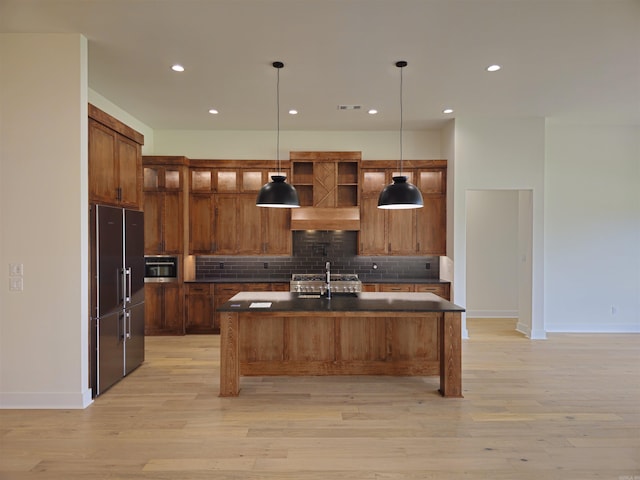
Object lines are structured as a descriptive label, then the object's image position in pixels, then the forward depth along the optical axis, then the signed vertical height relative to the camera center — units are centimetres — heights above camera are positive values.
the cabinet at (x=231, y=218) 639 +28
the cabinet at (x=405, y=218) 636 +28
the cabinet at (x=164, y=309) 606 -122
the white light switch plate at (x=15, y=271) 338 -34
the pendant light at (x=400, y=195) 378 +40
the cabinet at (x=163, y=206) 609 +46
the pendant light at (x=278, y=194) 383 +41
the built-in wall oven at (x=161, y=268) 610 -56
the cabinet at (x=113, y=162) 368 +78
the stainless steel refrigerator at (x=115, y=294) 361 -64
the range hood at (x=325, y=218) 626 +27
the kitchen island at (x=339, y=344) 411 -122
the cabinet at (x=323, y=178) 632 +97
